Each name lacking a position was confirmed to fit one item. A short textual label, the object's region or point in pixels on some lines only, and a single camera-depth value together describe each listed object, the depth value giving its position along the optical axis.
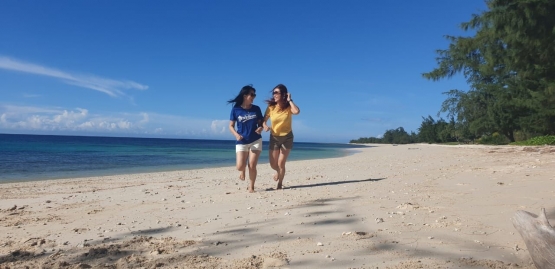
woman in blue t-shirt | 6.39
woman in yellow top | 6.46
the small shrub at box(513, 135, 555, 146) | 22.80
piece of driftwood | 2.40
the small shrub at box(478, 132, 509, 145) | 37.69
